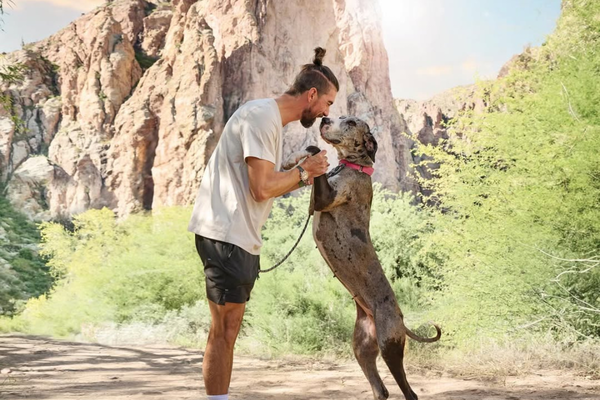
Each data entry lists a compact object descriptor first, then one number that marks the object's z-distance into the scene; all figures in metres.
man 3.10
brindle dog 3.53
